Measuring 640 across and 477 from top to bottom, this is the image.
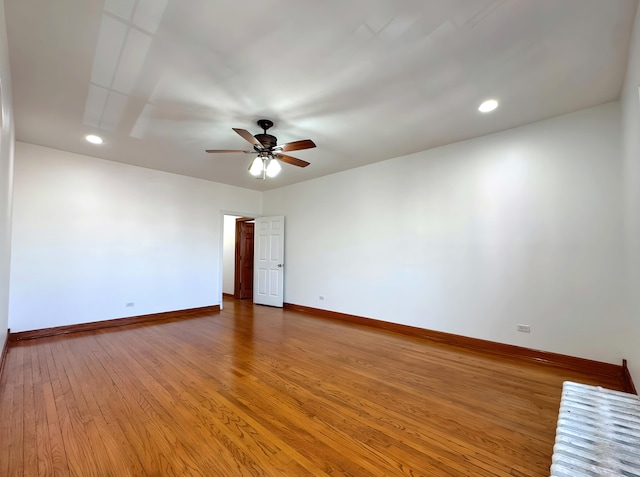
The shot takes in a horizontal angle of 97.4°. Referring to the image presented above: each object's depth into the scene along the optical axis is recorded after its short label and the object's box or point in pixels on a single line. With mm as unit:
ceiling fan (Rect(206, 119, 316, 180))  3183
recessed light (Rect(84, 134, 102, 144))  3867
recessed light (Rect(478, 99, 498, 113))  2947
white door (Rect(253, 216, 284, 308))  6570
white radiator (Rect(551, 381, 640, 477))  1111
